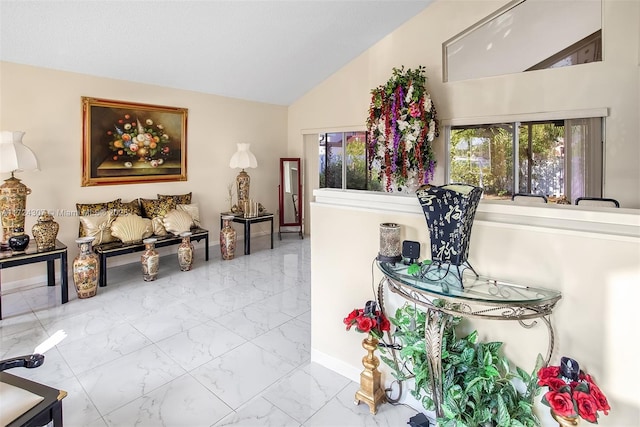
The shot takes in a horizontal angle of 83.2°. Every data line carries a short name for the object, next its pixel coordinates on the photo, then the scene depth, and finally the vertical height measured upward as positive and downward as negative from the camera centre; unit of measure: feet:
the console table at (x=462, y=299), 4.81 -1.28
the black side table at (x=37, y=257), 11.58 -1.64
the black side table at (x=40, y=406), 4.86 -2.80
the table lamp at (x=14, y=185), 11.78 +0.77
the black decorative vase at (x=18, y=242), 11.93 -1.12
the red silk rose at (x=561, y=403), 4.41 -2.46
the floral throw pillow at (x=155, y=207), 17.22 +0.00
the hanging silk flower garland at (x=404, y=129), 16.76 +3.68
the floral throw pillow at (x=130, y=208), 16.34 -0.03
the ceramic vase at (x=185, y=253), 16.10 -2.07
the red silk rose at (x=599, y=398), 4.41 -2.39
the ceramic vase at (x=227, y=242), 18.12 -1.78
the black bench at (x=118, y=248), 14.23 -1.66
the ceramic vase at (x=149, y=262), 14.71 -2.24
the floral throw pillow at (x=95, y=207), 15.29 +0.02
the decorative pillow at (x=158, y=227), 16.71 -0.93
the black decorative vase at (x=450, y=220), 5.24 -0.22
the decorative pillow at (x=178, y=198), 18.12 +0.46
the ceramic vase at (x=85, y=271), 12.78 -2.26
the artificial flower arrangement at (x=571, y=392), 4.38 -2.36
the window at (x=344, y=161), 22.05 +2.84
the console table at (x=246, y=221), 19.43 -0.80
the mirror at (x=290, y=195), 24.23 +0.77
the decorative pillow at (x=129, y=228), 15.08 -0.91
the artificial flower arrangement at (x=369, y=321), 6.70 -2.17
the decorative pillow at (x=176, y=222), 16.87 -0.70
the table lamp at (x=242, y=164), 20.18 +2.38
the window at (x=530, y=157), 14.79 +2.14
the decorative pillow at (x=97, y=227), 14.82 -0.83
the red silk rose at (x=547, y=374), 4.79 -2.27
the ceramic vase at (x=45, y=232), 12.34 -0.85
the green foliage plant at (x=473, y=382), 5.28 -2.74
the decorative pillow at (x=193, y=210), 18.18 -0.16
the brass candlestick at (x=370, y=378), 6.92 -3.36
